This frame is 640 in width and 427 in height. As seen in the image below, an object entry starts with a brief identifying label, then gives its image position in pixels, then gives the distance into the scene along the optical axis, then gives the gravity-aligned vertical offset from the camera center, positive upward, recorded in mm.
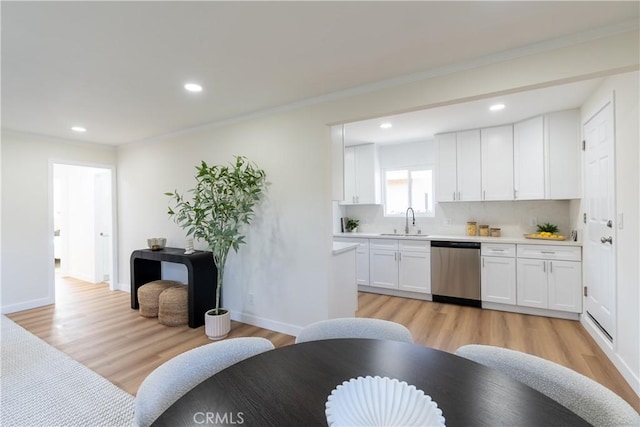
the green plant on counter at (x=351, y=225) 5363 -239
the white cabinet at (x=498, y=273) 3643 -798
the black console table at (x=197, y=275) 3254 -710
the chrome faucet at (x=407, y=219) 4914 -128
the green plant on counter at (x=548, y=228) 3785 -234
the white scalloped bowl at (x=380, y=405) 800 -568
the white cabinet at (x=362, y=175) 5012 +649
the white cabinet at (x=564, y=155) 3412 +653
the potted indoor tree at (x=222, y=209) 2957 +43
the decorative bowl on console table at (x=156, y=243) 3869 -398
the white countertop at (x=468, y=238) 3421 -375
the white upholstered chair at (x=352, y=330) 1460 -600
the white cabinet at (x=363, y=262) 4645 -801
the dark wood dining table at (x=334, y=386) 817 -577
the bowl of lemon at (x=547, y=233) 3643 -296
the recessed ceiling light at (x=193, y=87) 2556 +1133
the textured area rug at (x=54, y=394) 1825 -1268
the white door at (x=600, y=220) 2465 -94
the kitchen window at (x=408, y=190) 4893 +365
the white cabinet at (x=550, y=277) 3303 -792
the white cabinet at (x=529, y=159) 3639 +659
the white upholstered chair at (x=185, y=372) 944 -599
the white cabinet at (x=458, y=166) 4152 +654
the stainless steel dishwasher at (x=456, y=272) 3859 -832
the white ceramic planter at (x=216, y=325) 2965 -1147
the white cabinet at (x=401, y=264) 4188 -791
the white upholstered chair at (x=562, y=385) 834 -587
